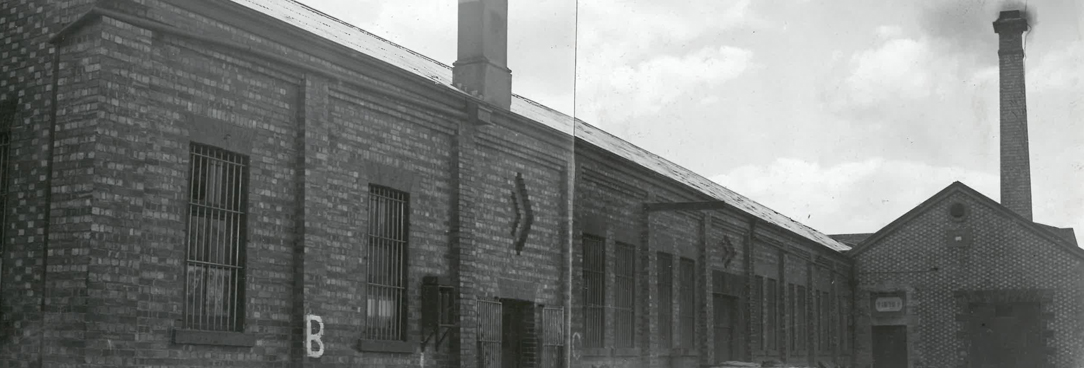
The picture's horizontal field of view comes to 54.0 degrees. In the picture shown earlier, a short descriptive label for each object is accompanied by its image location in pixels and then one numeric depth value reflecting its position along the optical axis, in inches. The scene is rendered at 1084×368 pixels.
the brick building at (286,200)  404.8
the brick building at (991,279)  1091.9
